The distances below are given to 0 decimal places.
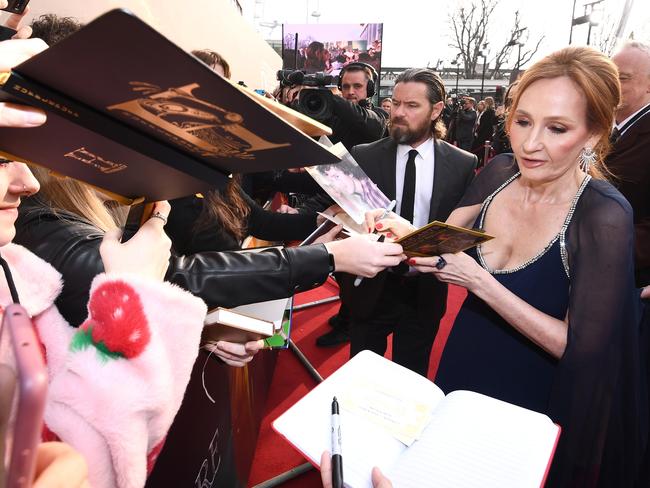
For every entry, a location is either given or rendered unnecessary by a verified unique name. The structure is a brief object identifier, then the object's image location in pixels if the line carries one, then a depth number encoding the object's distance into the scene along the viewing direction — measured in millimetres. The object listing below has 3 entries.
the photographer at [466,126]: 12102
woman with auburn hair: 1321
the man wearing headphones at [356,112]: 3180
